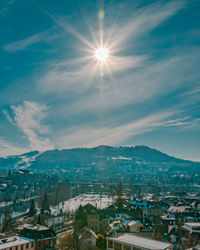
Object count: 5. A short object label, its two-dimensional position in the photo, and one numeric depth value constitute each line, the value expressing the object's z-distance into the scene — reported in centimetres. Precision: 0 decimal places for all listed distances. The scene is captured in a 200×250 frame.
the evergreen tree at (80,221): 6200
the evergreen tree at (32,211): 11371
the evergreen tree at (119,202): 10930
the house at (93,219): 7531
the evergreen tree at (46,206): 11600
